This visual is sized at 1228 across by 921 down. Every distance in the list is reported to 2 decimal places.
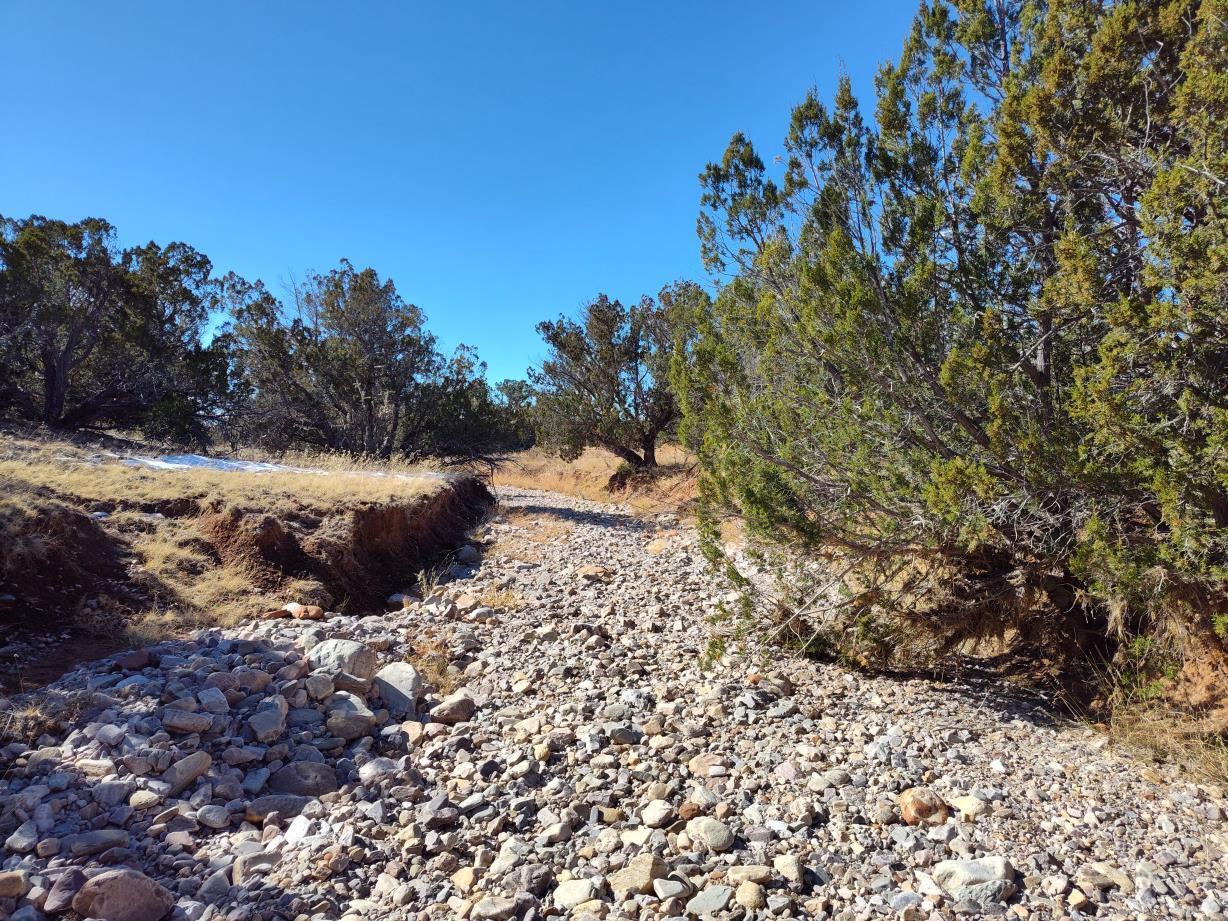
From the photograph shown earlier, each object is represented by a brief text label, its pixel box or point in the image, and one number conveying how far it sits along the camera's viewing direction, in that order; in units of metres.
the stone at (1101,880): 2.75
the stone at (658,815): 3.37
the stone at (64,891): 2.67
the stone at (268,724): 4.21
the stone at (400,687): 4.83
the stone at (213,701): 4.31
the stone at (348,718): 4.45
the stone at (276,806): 3.57
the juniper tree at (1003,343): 3.36
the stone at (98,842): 3.03
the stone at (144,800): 3.43
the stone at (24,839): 2.97
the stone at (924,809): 3.29
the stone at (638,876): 2.87
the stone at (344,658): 4.99
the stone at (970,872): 2.76
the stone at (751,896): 2.74
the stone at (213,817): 3.42
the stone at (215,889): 2.91
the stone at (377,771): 3.93
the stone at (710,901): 2.72
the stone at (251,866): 3.04
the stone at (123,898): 2.65
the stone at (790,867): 2.89
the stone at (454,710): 4.71
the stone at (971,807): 3.29
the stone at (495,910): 2.76
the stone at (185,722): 4.04
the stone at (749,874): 2.88
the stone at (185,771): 3.64
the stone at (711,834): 3.14
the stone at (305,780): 3.85
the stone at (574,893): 2.83
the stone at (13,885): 2.69
